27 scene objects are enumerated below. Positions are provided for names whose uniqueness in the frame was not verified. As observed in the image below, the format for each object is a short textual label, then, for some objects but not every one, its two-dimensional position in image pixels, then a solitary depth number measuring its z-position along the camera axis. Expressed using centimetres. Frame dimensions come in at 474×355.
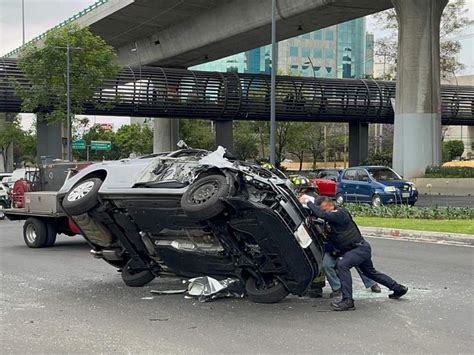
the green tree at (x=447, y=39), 5353
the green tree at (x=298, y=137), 6053
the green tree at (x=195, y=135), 6706
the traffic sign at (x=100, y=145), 6188
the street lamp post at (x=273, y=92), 2502
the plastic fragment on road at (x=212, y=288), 795
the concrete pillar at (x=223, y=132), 4762
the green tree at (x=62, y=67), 3328
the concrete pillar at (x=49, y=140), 4138
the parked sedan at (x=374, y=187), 2383
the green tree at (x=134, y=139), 8106
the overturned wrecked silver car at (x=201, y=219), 707
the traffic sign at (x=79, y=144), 5456
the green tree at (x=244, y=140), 6656
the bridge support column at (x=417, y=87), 3194
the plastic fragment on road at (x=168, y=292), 851
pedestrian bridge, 4071
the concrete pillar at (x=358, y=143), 5303
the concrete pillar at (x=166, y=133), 5499
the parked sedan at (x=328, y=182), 2725
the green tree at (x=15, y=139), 6762
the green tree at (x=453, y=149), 7841
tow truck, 1345
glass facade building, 13500
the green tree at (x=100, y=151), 8462
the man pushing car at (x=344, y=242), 740
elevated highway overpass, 3397
